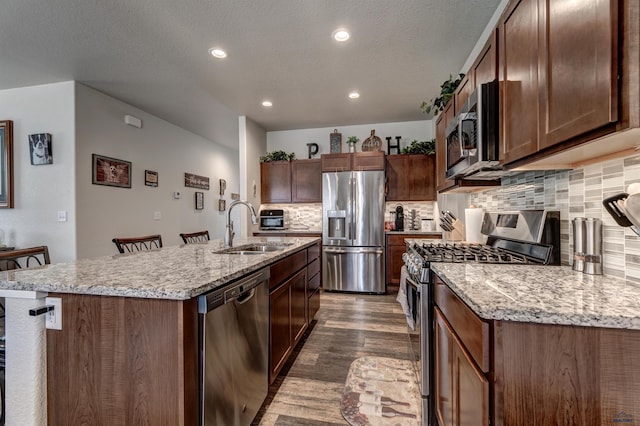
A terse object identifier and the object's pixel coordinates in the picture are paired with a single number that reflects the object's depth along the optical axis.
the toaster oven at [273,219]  4.93
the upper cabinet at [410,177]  4.58
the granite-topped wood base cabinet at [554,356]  0.76
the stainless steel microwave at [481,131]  1.52
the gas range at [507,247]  1.53
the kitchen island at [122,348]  1.08
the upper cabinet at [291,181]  4.90
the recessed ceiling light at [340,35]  2.46
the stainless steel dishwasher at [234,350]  1.17
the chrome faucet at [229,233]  2.50
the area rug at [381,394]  1.74
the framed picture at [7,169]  3.51
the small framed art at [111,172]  3.62
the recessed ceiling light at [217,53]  2.72
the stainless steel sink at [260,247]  2.49
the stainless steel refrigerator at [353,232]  4.32
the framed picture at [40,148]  3.37
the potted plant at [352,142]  4.63
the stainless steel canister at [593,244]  1.22
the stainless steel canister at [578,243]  1.25
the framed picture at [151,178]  4.44
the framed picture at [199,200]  5.68
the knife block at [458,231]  3.05
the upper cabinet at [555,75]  0.80
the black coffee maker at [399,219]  4.65
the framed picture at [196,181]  5.43
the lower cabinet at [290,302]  1.89
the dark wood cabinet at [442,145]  2.42
